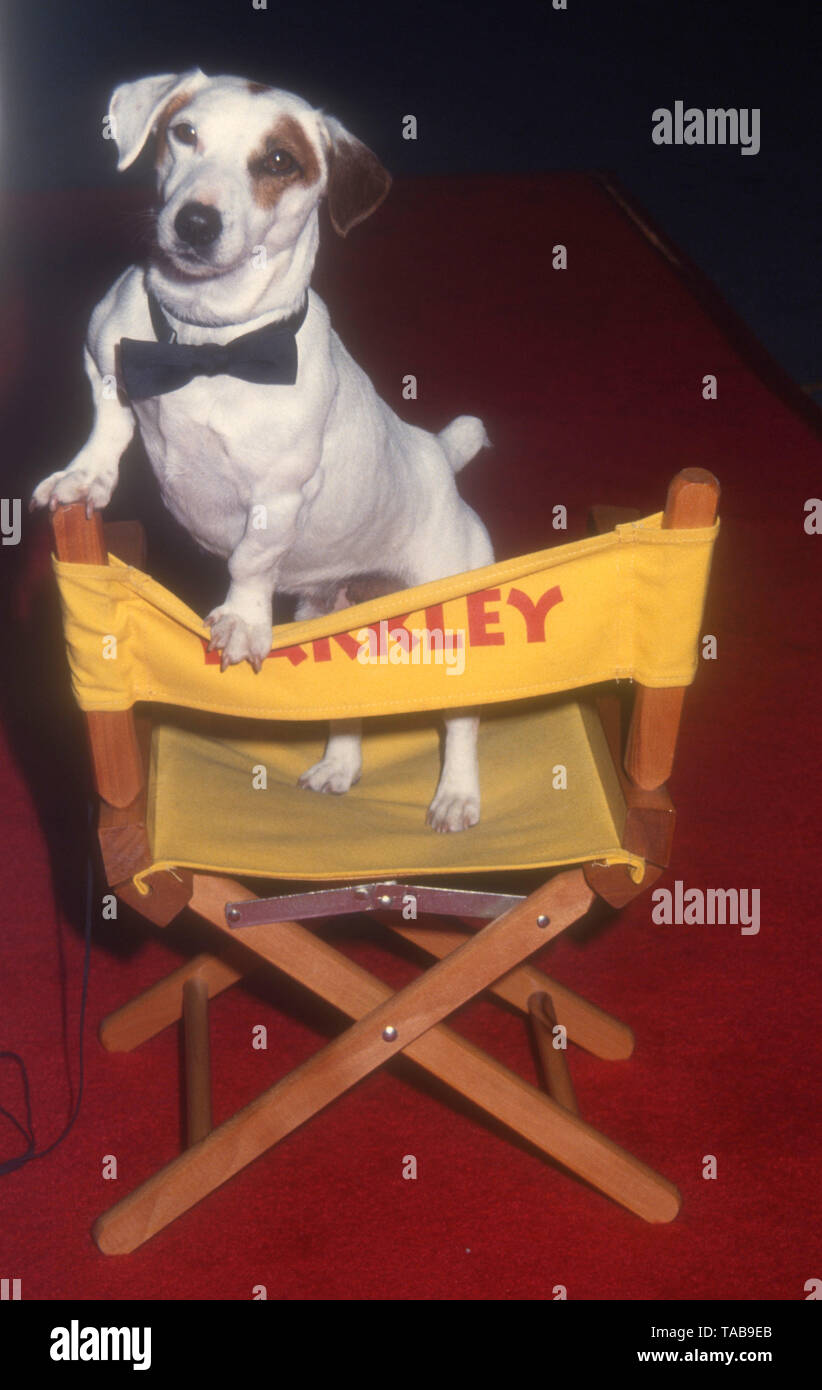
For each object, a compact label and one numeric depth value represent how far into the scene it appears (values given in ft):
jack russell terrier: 5.00
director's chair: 4.86
